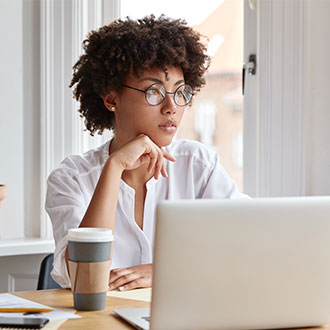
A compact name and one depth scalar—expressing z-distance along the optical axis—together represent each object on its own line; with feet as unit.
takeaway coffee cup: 6.04
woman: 7.84
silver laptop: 5.34
